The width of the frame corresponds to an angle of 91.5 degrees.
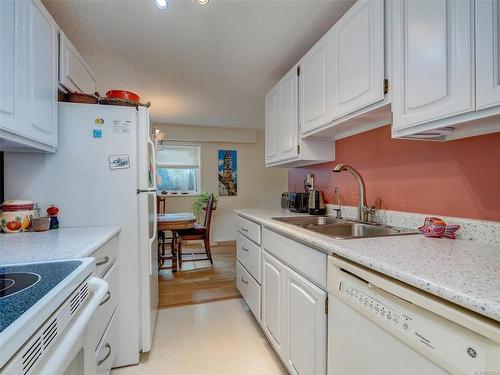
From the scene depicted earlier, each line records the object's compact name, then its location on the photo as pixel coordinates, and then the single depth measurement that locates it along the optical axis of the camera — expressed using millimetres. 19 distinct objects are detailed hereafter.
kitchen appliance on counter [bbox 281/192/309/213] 2252
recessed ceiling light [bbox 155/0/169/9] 1438
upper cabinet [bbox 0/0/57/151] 1058
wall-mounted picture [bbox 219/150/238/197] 4969
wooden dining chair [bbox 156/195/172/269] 3393
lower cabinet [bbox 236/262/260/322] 1910
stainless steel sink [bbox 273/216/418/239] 1335
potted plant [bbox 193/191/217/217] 4621
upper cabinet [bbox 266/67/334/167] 2016
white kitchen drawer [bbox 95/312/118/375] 1172
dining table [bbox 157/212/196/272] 2862
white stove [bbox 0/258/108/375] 479
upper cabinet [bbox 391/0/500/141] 793
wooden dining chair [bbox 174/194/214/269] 3344
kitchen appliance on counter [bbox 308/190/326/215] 2098
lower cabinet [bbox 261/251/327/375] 1092
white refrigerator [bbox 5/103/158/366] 1487
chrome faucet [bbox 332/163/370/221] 1623
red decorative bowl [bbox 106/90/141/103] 1678
